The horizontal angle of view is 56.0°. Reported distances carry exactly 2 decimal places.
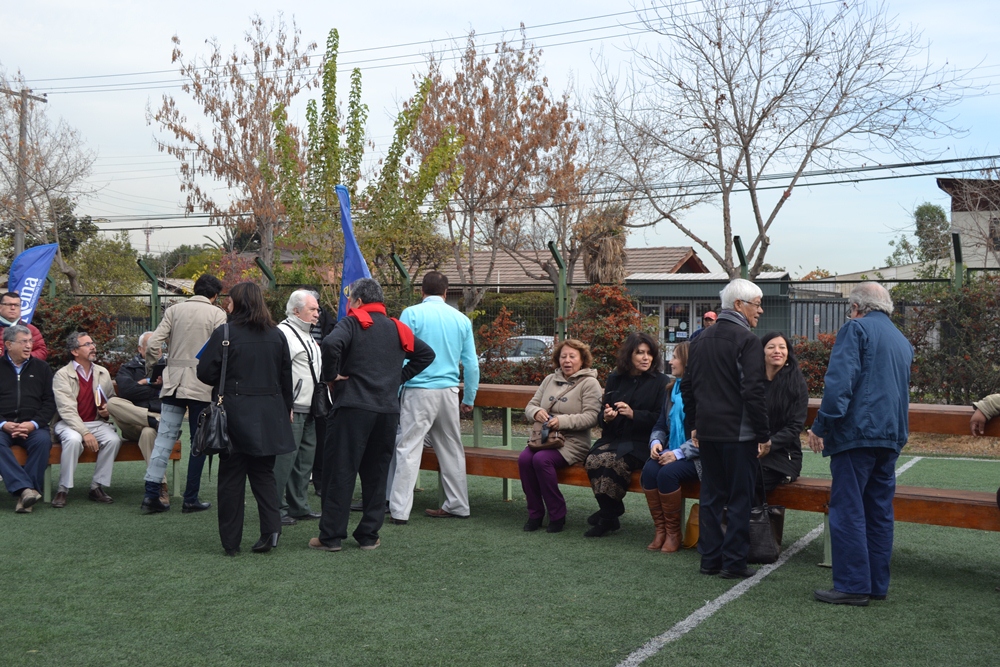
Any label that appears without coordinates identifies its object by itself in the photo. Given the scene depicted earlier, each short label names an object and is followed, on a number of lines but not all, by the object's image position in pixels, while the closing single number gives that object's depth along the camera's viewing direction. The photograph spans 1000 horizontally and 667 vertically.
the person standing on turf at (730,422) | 5.42
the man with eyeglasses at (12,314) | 9.11
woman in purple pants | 6.84
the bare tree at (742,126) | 16.80
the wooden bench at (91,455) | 7.74
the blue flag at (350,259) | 8.94
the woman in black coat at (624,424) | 6.54
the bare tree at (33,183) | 25.77
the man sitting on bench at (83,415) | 7.80
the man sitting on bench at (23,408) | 7.61
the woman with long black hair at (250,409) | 6.01
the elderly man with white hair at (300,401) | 6.90
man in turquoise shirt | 7.10
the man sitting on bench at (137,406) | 8.10
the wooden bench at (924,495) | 5.39
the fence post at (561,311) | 12.69
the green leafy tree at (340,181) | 13.87
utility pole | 25.75
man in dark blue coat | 4.92
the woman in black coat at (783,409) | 5.86
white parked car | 13.33
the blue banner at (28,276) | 12.90
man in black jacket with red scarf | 6.11
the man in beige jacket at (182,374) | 7.36
